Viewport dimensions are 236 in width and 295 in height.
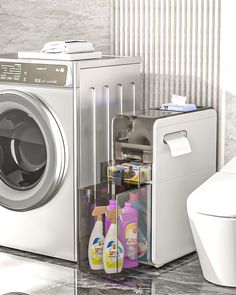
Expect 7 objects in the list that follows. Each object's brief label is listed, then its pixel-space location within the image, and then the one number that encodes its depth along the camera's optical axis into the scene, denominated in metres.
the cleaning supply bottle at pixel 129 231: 3.22
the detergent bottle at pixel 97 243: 3.30
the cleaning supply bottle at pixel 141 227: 3.26
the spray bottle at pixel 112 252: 3.23
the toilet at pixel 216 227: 2.98
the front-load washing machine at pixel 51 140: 3.31
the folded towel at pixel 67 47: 3.37
